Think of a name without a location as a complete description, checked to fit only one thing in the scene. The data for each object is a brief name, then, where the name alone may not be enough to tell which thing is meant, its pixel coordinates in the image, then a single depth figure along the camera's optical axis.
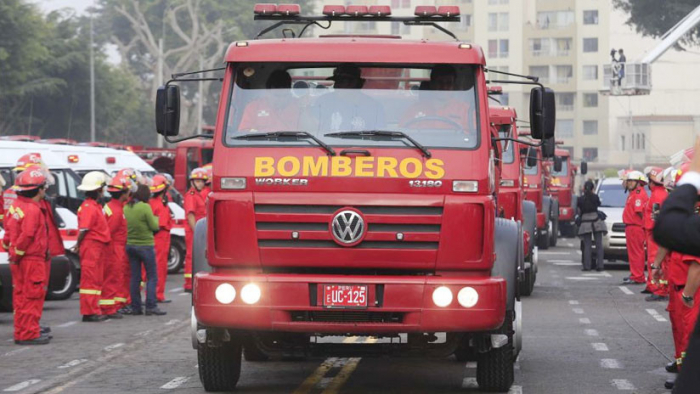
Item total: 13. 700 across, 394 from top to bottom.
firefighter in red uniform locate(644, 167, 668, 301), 21.31
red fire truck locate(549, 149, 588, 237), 47.91
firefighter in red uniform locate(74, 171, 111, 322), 18.59
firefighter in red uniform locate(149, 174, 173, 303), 21.84
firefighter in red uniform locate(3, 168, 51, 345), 15.76
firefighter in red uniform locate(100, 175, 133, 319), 19.39
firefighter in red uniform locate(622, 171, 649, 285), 24.47
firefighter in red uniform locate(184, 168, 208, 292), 22.64
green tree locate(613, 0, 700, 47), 70.19
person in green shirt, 19.81
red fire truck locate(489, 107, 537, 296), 21.22
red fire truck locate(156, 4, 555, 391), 10.55
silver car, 30.64
